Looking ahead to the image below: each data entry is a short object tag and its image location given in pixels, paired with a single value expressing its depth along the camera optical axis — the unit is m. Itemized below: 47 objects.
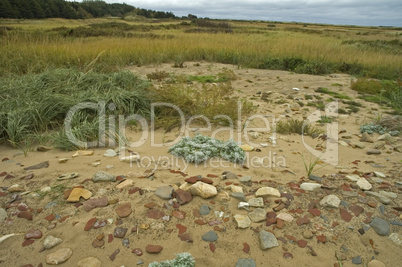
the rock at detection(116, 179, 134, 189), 2.26
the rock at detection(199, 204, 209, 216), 1.99
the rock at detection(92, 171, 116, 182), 2.34
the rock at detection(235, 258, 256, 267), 1.57
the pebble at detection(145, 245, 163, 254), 1.63
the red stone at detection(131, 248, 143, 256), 1.63
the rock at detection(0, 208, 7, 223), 1.88
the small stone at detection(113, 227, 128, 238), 1.75
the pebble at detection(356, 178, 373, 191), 2.38
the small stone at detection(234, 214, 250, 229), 1.86
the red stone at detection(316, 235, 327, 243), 1.76
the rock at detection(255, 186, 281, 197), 2.20
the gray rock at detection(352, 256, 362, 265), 1.60
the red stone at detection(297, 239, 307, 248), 1.71
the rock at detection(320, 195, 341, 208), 2.09
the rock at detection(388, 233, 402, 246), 1.75
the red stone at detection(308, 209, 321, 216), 2.01
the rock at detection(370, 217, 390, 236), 1.83
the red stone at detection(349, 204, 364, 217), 2.03
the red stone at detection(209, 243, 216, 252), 1.67
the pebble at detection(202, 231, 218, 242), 1.75
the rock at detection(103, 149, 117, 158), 2.95
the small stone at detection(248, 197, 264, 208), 2.08
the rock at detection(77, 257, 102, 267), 1.55
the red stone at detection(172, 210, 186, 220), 1.94
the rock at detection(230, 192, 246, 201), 2.14
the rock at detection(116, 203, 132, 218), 1.92
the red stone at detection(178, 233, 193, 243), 1.73
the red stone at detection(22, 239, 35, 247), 1.66
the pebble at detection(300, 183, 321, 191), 2.33
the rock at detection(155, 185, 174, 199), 2.12
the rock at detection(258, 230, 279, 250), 1.69
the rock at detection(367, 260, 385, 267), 1.58
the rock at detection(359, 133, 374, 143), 3.87
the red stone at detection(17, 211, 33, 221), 1.88
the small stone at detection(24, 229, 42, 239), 1.71
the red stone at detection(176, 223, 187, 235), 1.81
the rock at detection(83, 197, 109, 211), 1.99
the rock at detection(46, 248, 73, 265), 1.55
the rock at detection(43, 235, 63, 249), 1.65
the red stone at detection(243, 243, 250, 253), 1.67
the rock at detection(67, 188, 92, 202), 2.06
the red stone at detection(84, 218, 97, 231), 1.78
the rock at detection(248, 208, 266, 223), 1.93
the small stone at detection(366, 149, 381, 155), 3.39
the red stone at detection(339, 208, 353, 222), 1.96
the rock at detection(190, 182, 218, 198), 2.13
